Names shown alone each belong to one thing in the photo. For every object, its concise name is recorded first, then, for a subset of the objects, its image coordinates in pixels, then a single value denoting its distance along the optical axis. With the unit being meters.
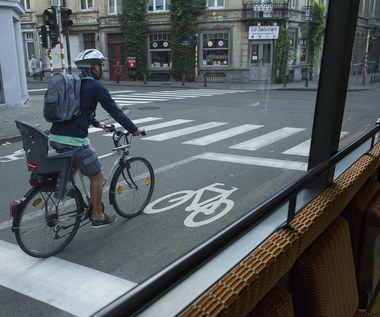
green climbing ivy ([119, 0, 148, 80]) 26.69
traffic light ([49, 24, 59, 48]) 12.85
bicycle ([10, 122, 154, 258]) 3.42
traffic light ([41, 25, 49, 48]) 13.30
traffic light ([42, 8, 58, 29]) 12.46
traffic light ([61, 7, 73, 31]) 12.99
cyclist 3.54
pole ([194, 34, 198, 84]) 25.58
